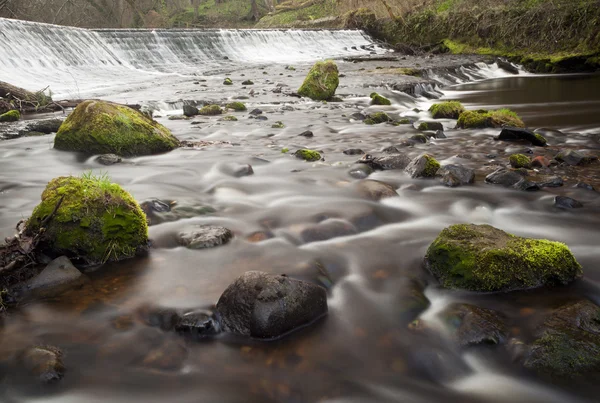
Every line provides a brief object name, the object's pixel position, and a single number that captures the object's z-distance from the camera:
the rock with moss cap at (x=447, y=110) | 10.44
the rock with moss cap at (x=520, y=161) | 5.94
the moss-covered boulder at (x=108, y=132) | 6.79
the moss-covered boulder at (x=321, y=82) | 13.23
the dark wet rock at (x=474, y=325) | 2.65
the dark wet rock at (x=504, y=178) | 5.36
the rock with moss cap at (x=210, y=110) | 11.19
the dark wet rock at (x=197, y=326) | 2.76
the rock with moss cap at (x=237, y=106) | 11.85
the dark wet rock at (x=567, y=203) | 4.63
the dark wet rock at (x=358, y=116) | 10.32
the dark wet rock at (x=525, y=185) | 5.15
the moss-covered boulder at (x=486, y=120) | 8.87
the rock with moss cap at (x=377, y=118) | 9.78
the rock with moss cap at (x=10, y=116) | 9.69
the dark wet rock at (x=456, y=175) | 5.44
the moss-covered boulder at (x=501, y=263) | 3.10
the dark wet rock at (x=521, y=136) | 7.29
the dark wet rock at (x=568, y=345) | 2.38
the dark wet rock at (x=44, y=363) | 2.35
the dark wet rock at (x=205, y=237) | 3.88
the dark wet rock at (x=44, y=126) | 8.73
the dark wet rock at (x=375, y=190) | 5.07
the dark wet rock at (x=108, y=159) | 6.47
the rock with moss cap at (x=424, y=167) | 5.71
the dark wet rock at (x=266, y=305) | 2.71
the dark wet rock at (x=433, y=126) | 8.73
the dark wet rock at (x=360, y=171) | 5.90
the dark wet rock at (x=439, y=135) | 8.24
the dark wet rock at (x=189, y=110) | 11.00
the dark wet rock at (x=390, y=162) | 6.22
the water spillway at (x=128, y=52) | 17.25
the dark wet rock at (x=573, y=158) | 6.07
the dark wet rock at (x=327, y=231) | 4.10
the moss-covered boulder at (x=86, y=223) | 3.45
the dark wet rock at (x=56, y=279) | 3.10
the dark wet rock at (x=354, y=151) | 7.05
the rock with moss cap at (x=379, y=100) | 12.49
